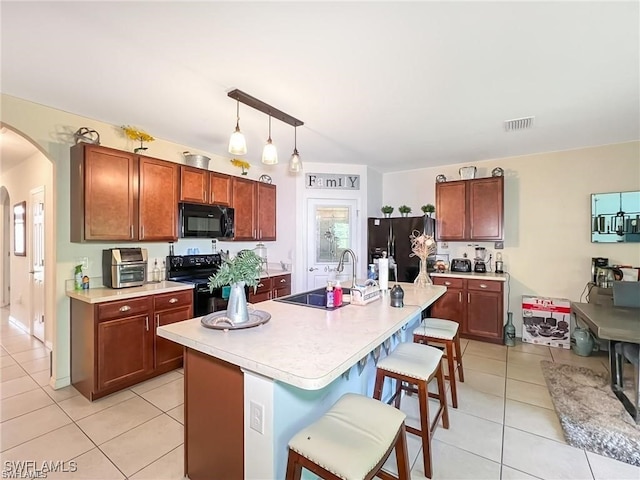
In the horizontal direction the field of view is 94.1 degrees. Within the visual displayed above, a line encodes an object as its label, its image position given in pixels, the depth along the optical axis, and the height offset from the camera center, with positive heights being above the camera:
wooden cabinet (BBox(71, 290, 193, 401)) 2.62 -1.00
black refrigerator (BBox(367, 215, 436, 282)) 4.54 -0.02
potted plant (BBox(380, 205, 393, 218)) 4.97 +0.45
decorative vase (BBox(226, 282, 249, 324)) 1.65 -0.39
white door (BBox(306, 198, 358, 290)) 4.77 +0.03
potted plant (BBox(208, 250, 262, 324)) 1.61 -0.22
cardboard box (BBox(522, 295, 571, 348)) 3.87 -1.13
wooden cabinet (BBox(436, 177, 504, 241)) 4.23 +0.40
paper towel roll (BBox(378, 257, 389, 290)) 2.60 -0.32
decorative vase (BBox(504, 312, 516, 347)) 4.01 -1.34
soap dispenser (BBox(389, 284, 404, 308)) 2.15 -0.45
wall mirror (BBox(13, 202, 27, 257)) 4.54 +0.12
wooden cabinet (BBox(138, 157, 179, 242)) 3.17 +0.42
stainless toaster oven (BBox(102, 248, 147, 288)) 2.98 -0.31
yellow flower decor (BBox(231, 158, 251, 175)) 4.39 +1.09
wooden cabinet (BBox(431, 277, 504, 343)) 4.03 -0.99
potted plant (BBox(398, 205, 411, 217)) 4.89 +0.44
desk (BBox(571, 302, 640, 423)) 2.23 -0.71
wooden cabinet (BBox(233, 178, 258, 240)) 4.27 +0.43
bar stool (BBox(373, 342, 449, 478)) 1.79 -0.86
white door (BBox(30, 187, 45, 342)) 4.01 -0.37
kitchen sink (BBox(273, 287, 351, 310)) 2.40 -0.51
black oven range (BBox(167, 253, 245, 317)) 3.37 -0.48
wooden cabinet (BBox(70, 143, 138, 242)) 2.77 +0.42
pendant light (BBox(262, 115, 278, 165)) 2.40 +0.67
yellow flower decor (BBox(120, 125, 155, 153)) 3.08 +1.08
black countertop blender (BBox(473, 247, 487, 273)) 4.43 -0.37
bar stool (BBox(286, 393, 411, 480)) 1.09 -0.81
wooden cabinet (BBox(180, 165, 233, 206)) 3.58 +0.65
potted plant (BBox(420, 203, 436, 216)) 4.70 +0.44
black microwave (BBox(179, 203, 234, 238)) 3.59 +0.20
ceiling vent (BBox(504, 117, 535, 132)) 2.97 +1.17
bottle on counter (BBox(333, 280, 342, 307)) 2.16 -0.44
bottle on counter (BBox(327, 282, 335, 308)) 2.13 -0.44
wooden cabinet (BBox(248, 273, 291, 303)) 4.08 -0.75
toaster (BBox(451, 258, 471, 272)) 4.58 -0.44
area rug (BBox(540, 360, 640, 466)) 2.03 -1.41
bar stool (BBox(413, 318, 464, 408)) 2.51 -0.89
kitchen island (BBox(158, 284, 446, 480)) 1.25 -0.69
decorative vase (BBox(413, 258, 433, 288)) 3.04 -0.44
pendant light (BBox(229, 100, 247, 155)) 2.20 +0.69
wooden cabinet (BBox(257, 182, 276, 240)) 4.60 +0.40
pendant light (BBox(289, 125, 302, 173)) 2.66 +0.66
